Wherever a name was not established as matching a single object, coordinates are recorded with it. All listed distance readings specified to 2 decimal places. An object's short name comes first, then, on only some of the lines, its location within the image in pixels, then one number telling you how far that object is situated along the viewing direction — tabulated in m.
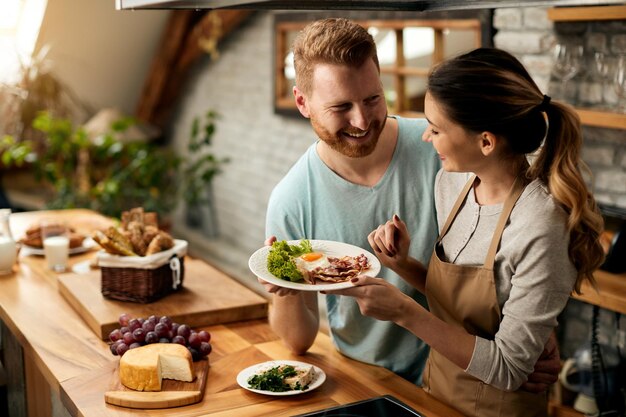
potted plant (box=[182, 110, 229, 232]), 6.33
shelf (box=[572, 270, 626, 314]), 2.93
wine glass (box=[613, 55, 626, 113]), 2.96
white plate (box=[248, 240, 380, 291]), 1.75
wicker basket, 2.46
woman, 1.70
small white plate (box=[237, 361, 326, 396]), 1.88
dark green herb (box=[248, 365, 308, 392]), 1.90
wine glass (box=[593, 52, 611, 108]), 3.10
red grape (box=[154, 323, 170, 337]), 2.10
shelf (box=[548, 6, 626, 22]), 3.08
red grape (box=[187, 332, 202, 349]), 2.11
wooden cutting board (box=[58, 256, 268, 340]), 2.38
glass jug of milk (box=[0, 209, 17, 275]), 2.92
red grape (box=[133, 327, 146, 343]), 2.09
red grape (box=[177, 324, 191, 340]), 2.12
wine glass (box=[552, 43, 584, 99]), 3.28
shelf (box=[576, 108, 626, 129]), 3.06
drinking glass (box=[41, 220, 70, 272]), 2.98
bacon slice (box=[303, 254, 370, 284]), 1.82
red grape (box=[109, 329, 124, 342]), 2.14
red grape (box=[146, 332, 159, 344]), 2.08
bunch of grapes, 2.08
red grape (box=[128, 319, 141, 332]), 2.13
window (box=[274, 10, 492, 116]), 4.14
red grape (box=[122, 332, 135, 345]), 2.08
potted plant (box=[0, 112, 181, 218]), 5.86
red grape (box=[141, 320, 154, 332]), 2.11
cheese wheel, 1.89
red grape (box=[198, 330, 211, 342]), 2.12
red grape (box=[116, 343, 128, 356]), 2.06
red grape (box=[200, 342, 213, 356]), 2.11
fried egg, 1.86
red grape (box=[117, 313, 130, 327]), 2.24
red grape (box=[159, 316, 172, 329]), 2.13
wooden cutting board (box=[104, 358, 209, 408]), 1.84
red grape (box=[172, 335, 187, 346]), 2.09
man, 2.17
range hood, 1.78
